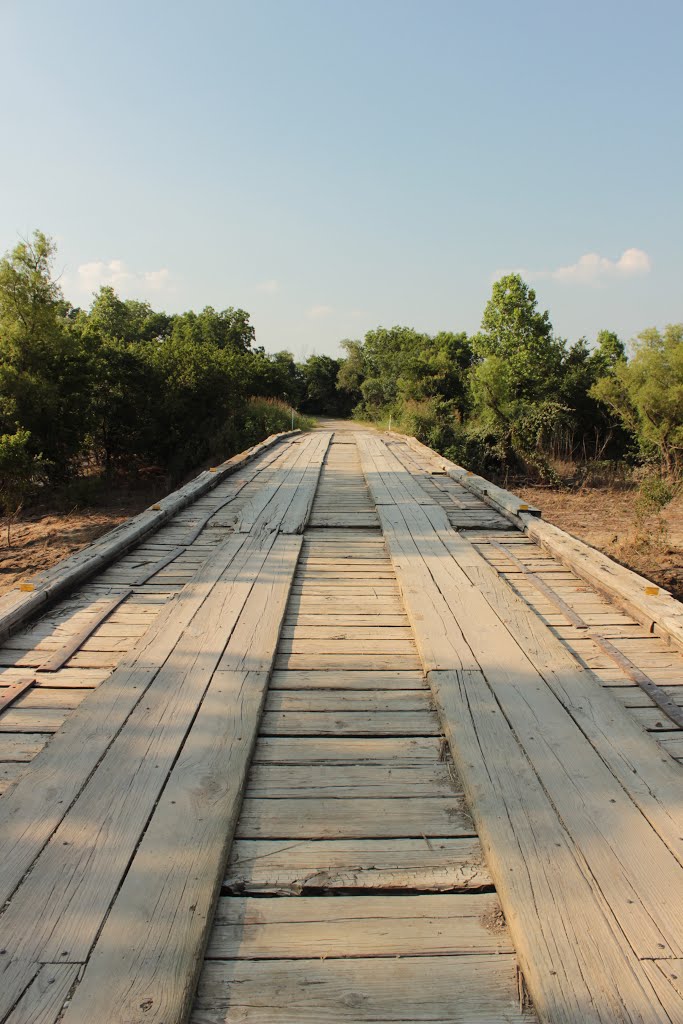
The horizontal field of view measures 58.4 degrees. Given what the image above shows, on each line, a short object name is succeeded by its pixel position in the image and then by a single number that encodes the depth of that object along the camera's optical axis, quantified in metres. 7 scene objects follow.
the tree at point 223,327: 36.78
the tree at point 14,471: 10.52
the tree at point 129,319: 37.62
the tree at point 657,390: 16.61
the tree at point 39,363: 13.20
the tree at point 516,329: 25.52
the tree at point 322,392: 44.88
